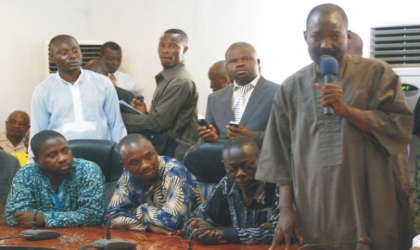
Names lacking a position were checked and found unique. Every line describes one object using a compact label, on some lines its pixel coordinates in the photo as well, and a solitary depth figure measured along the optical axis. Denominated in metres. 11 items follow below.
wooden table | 3.66
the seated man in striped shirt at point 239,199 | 3.75
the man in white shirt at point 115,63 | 7.43
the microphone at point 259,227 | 3.33
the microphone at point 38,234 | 3.92
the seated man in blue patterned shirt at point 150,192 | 4.26
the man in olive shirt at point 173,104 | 5.65
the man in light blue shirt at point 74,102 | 5.40
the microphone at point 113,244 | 3.55
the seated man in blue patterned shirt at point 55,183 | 4.65
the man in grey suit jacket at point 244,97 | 4.77
